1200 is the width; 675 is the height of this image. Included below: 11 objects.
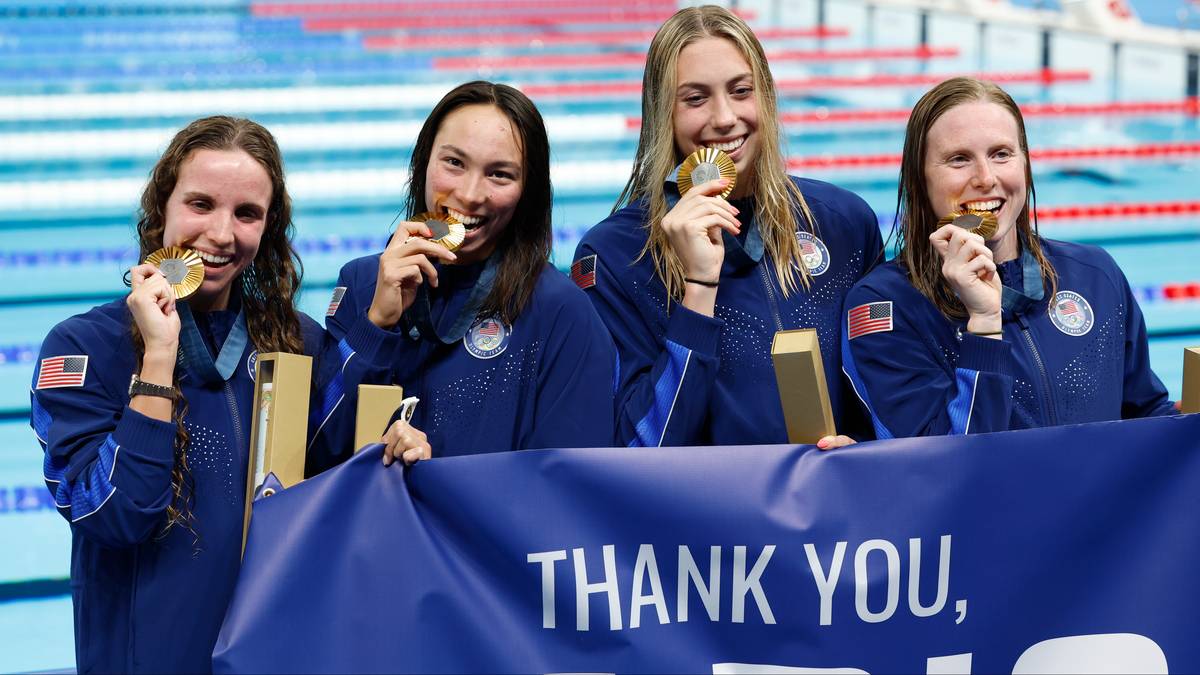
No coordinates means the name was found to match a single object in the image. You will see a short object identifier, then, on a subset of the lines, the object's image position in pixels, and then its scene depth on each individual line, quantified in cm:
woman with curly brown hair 396
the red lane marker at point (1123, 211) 1521
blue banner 398
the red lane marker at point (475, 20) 2845
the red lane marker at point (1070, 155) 1753
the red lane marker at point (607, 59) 2436
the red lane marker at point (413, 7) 3023
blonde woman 480
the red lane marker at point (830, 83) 2216
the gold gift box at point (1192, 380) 437
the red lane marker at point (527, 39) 2634
